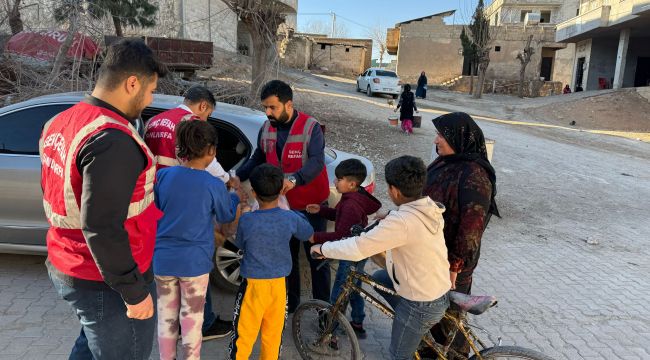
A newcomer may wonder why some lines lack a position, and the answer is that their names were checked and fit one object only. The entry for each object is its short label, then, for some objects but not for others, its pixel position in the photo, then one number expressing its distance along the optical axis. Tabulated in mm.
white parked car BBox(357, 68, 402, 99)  22188
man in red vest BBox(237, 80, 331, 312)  3125
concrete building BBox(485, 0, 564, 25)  45375
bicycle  2336
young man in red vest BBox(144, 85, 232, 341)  2711
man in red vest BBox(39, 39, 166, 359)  1532
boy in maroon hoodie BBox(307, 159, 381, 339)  2816
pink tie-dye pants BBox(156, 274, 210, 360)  2424
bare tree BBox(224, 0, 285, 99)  8664
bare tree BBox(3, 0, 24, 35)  8859
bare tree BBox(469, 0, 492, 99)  29891
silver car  3643
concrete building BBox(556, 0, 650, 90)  27078
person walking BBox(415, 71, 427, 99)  24812
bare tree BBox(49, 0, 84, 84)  7598
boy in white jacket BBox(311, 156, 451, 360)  2186
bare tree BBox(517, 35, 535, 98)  31188
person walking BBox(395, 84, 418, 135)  11891
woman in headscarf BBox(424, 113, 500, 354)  2365
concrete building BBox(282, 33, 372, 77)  35469
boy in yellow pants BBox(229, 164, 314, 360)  2490
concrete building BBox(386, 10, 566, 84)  34594
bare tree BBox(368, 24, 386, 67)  60916
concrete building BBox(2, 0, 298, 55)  8911
